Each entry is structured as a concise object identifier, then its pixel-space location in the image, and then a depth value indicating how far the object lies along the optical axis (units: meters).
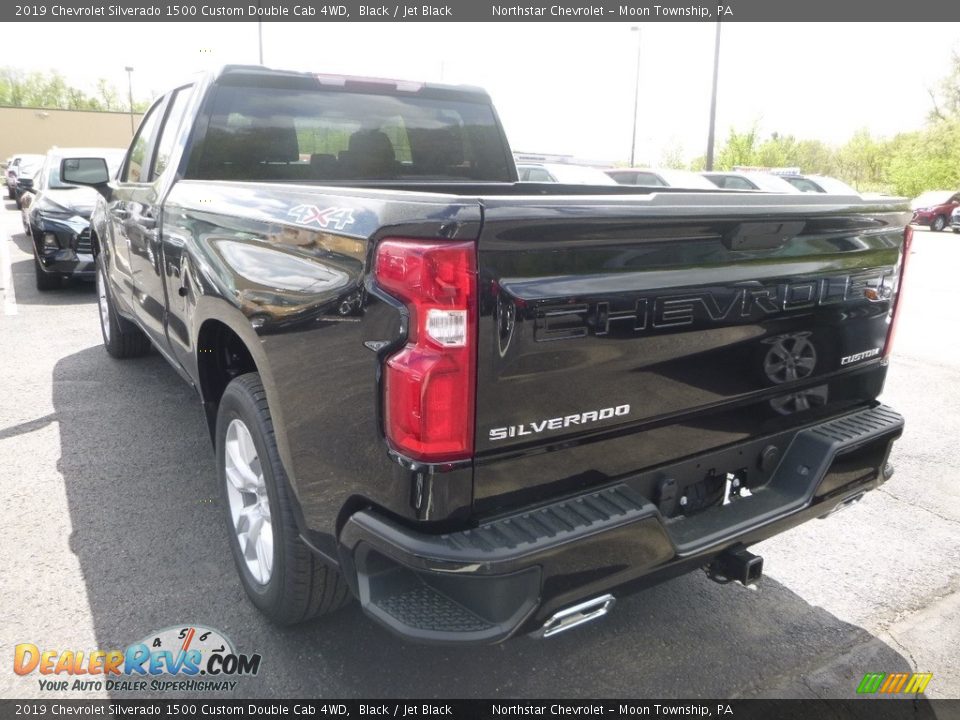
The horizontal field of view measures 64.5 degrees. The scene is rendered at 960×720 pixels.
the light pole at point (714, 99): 21.44
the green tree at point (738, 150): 52.98
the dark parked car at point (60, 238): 8.72
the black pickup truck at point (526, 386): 1.83
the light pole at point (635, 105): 37.47
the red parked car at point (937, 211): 26.42
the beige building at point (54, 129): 52.00
